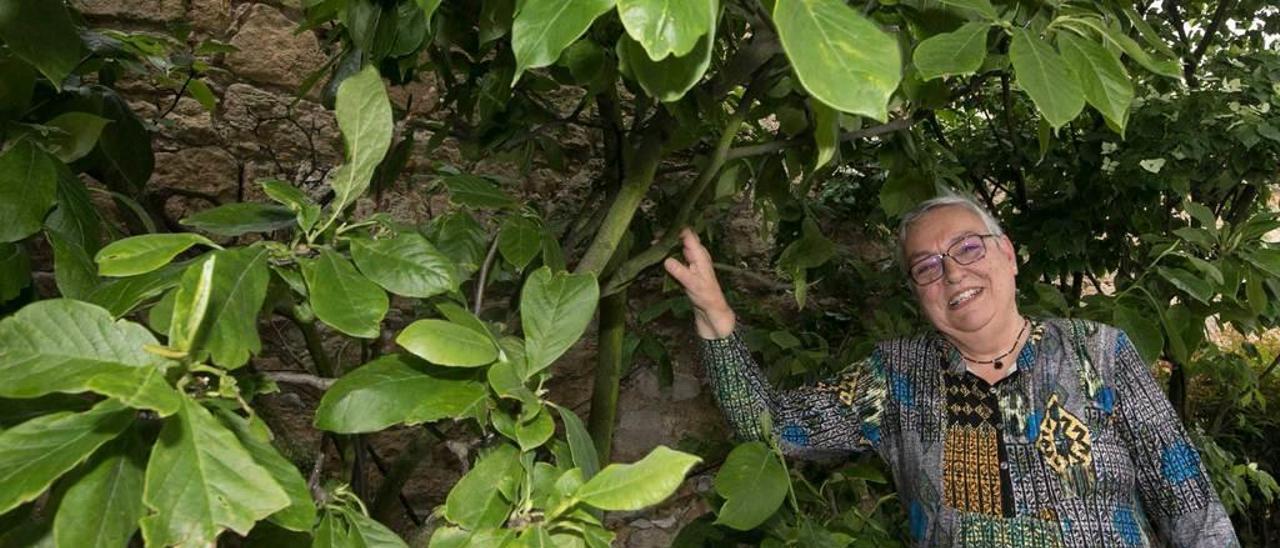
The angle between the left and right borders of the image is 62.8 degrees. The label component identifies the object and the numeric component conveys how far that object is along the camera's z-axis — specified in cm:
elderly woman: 135
